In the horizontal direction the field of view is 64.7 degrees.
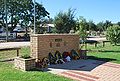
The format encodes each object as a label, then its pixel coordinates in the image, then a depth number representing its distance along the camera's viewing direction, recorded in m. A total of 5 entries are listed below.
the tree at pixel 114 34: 10.42
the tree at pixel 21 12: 17.17
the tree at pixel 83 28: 7.54
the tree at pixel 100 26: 33.13
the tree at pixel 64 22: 15.24
